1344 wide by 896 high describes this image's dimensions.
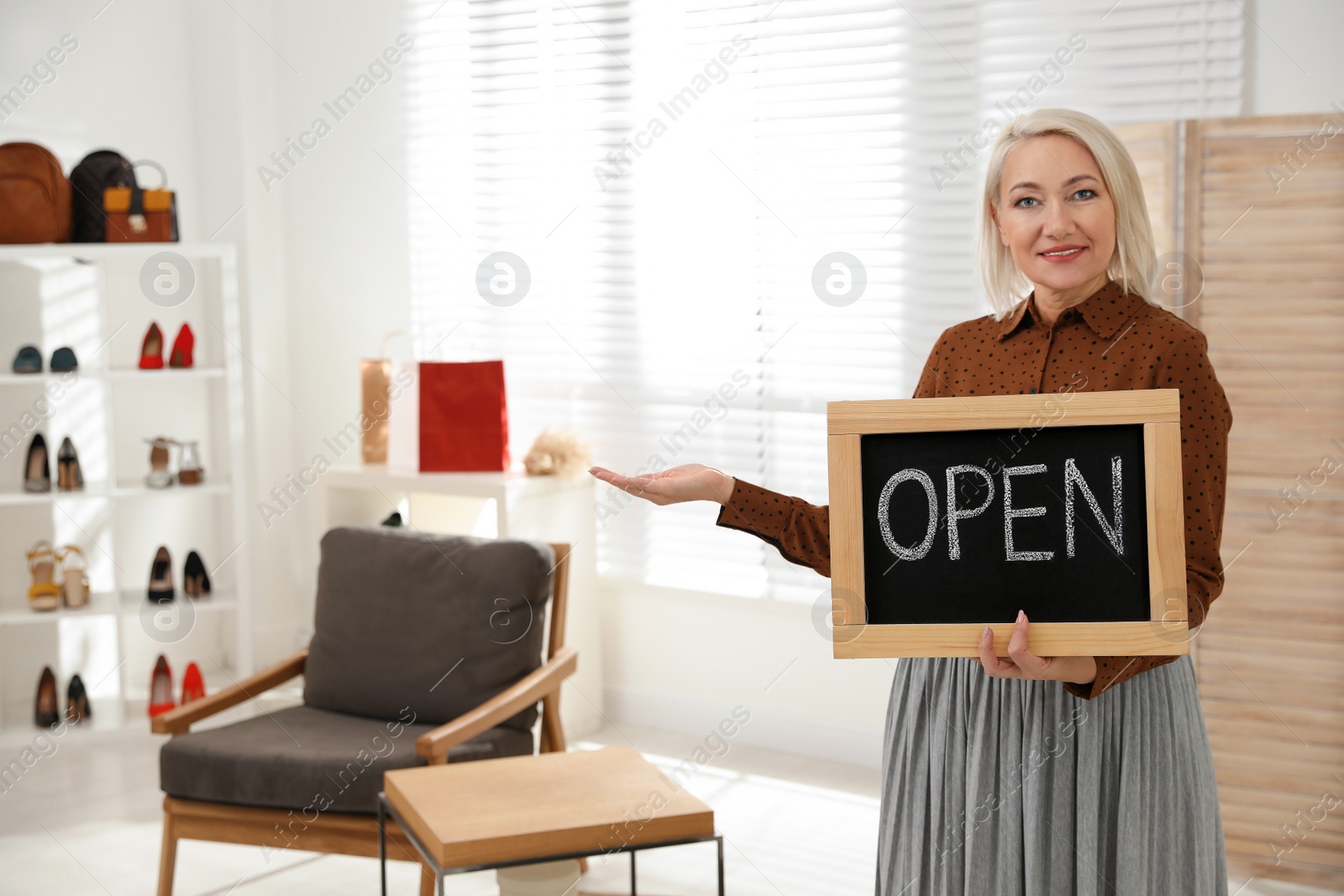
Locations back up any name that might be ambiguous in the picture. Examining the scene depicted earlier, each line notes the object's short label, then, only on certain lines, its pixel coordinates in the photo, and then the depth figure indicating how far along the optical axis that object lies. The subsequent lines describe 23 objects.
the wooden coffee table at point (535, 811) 2.19
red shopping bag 4.22
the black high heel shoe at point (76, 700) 4.37
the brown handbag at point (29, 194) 4.19
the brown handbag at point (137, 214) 4.35
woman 1.58
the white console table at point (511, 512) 4.16
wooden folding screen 2.92
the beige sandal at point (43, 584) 4.33
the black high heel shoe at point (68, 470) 4.37
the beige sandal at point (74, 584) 4.36
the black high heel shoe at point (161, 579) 4.48
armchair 2.75
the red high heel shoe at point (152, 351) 4.47
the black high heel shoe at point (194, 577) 4.58
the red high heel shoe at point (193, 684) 4.43
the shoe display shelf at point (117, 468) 4.41
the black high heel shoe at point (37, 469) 4.34
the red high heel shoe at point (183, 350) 4.50
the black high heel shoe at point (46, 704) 4.34
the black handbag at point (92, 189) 4.38
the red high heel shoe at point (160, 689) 4.39
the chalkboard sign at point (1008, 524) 1.44
